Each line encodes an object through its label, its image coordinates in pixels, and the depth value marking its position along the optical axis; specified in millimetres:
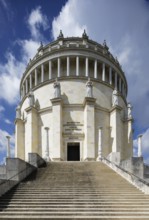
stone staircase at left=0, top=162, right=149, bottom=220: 9391
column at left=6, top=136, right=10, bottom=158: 35141
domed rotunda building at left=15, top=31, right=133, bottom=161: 32031
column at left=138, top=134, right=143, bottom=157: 32359
